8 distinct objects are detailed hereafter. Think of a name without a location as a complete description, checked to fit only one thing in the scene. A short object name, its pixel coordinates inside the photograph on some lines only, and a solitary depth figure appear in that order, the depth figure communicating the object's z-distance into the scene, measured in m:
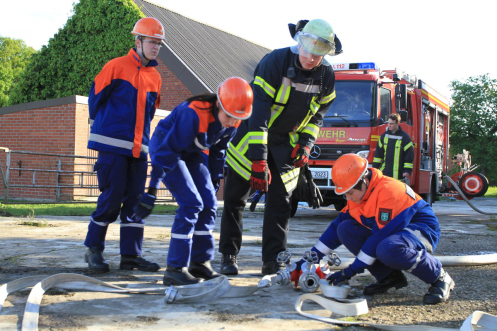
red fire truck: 9.58
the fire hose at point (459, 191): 12.25
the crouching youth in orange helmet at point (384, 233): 3.39
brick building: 13.98
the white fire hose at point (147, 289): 3.11
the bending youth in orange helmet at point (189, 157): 3.53
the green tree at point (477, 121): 44.06
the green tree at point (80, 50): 18.77
